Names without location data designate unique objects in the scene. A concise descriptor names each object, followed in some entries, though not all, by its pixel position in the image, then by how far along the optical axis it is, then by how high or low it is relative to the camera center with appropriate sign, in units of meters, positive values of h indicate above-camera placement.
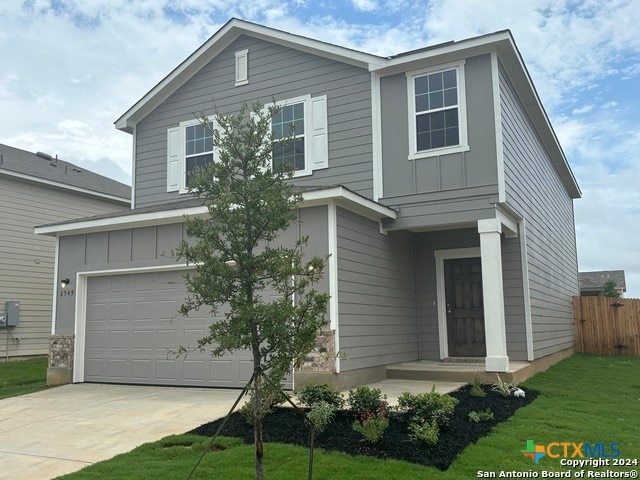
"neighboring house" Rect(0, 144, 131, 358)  15.44 +2.27
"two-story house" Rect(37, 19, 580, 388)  9.55 +1.75
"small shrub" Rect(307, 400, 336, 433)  5.79 -1.01
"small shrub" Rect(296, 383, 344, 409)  6.53 -0.91
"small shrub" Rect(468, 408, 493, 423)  6.39 -1.14
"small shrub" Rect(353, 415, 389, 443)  5.44 -1.07
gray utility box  15.15 +0.19
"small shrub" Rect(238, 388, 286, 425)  5.69 -1.01
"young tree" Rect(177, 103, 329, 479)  4.26 +0.41
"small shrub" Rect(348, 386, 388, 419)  6.08 -0.92
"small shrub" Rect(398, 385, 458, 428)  5.82 -0.95
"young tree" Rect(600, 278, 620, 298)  24.41 +0.97
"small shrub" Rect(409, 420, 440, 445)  5.38 -1.11
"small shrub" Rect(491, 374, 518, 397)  8.09 -1.06
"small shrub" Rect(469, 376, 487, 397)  7.86 -1.04
